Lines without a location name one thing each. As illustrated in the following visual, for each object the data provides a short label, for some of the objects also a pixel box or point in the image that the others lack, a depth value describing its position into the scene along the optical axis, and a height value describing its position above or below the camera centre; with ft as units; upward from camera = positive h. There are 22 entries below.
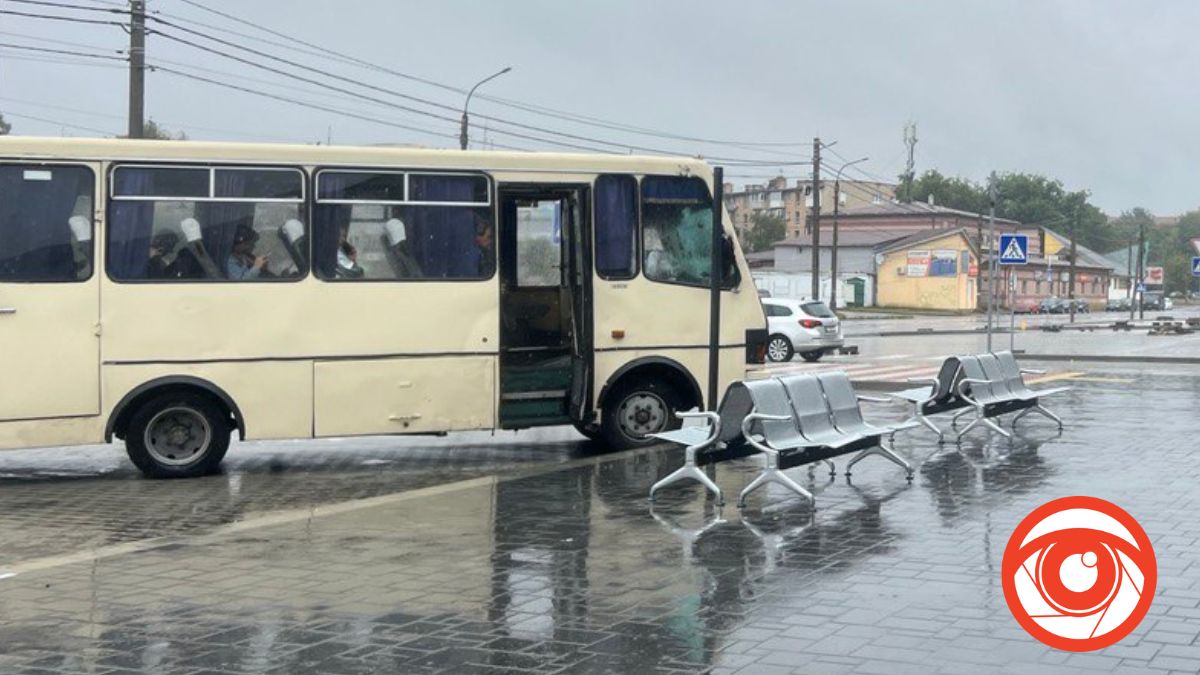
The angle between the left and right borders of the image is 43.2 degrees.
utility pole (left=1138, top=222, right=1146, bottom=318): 278.87 +7.80
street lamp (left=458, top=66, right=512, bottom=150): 141.87 +15.56
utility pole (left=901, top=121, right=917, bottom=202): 516.73 +47.14
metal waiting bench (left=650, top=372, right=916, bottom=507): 38.09 -3.48
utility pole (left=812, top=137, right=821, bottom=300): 210.69 +13.78
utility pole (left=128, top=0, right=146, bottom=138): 84.28 +12.88
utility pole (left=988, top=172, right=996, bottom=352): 91.56 +3.73
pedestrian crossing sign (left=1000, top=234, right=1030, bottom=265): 107.05 +3.77
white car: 123.85 -2.45
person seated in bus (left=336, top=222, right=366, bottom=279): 47.37 +1.23
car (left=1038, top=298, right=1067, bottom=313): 358.43 -0.57
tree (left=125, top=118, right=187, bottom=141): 270.10 +30.97
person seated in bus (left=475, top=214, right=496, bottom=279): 48.93 +1.69
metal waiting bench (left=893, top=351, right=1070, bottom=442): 52.85 -3.25
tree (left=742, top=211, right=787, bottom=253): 466.29 +21.34
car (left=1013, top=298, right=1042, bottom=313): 359.70 -0.86
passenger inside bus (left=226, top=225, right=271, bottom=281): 46.24 +1.10
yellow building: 337.11 +6.86
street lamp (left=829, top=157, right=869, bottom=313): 256.52 +5.60
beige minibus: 44.37 +0.08
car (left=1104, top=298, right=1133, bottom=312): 402.37 -0.47
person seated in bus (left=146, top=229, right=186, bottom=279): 45.34 +1.15
